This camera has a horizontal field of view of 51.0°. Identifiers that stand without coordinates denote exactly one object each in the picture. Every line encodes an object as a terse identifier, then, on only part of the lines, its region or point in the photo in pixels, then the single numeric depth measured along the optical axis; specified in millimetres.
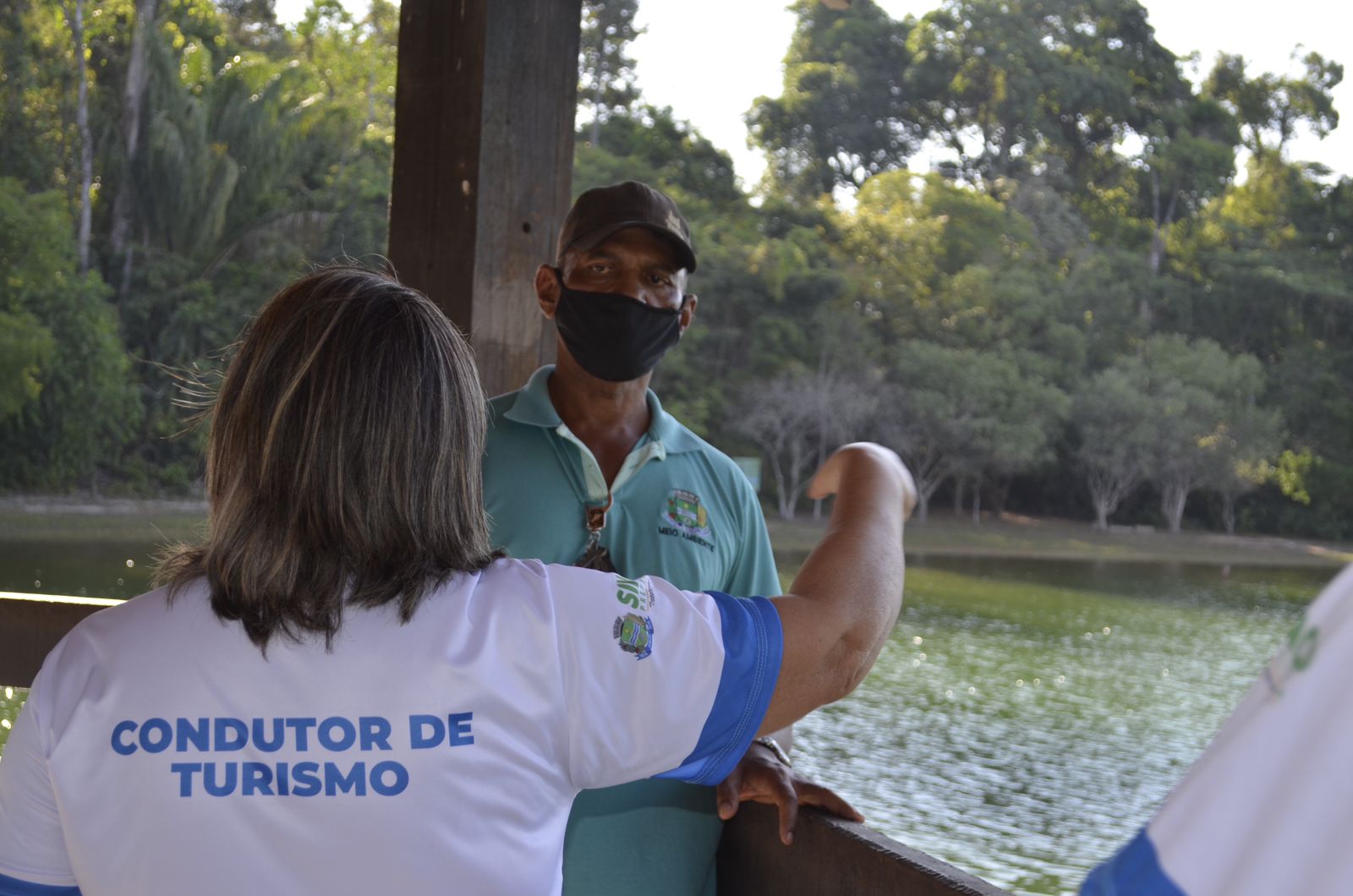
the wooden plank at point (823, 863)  1195
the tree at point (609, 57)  37156
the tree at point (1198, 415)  35156
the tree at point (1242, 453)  35312
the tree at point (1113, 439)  34750
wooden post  1872
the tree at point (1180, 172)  44844
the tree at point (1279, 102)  47094
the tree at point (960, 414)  33562
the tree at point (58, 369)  23750
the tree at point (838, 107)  43219
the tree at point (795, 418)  31766
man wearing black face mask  1547
